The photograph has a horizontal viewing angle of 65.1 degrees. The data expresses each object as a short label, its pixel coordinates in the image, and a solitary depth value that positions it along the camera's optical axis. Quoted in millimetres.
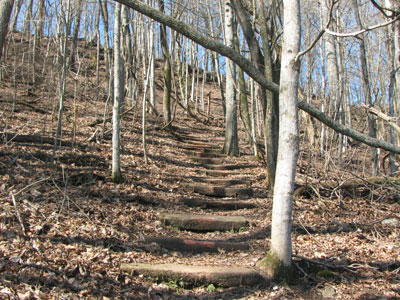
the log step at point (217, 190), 6879
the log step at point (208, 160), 9270
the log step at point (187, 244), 4402
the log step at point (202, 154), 9805
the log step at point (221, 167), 8896
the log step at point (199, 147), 10305
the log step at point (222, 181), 7492
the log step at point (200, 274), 3592
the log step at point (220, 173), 8297
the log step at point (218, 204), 6188
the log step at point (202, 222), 5152
